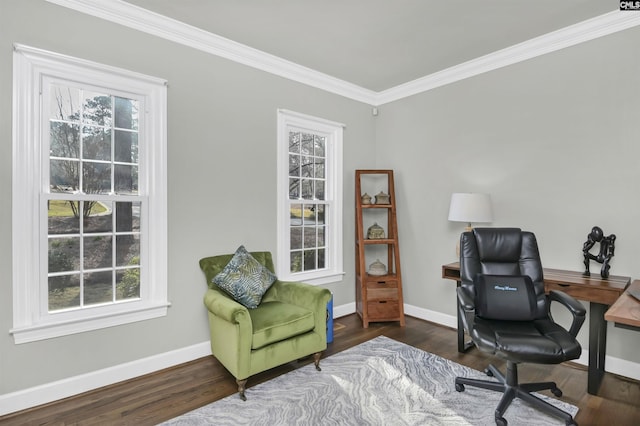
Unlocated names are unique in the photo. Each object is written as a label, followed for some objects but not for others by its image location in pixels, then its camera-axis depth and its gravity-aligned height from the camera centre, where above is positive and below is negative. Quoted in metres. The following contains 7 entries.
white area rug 2.11 -1.26
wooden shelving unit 3.83 -0.52
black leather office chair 1.98 -0.66
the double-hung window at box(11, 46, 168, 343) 2.22 +0.18
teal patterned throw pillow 2.78 -0.52
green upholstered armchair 2.33 -0.81
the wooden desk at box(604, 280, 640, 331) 1.60 -0.50
